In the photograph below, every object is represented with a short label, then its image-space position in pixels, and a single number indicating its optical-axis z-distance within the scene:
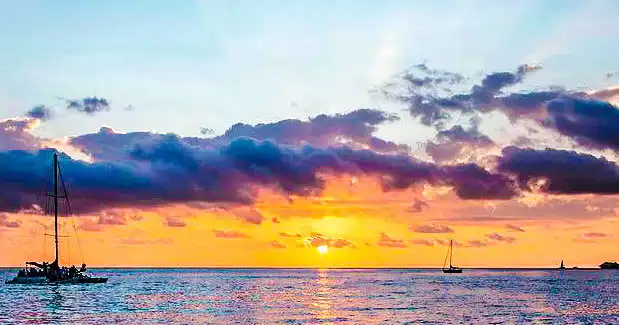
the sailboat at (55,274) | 172.88
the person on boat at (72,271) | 177.50
